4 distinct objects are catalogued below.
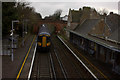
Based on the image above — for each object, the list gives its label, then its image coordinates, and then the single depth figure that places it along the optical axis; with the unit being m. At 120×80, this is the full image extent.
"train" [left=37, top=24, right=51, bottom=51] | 21.84
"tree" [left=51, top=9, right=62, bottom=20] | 83.99
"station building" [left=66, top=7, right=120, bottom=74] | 16.41
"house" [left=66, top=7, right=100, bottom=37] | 40.53
